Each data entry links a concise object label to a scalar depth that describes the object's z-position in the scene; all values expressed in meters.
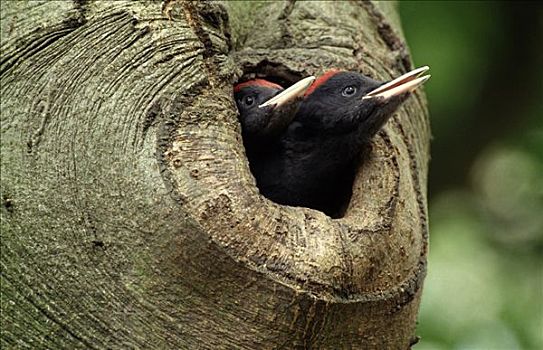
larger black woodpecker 4.56
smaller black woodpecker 4.70
